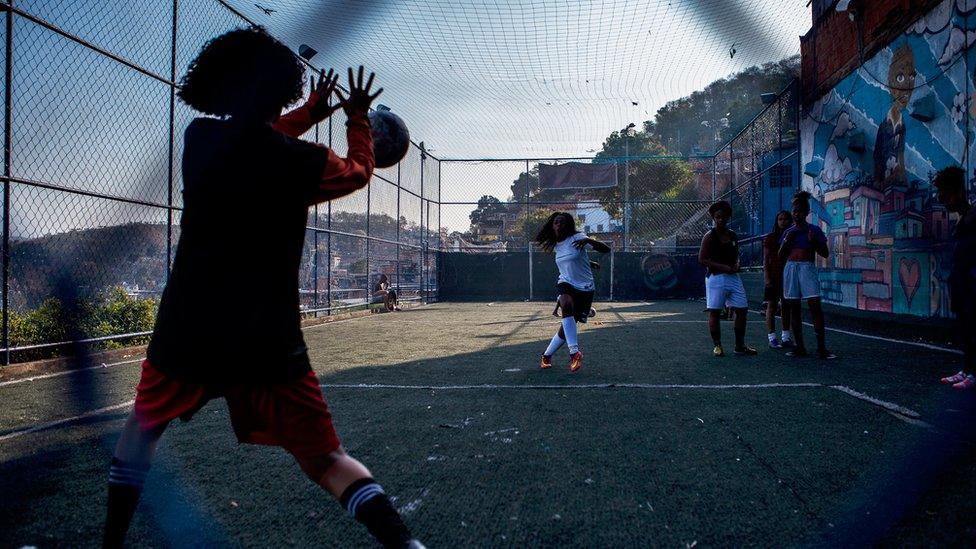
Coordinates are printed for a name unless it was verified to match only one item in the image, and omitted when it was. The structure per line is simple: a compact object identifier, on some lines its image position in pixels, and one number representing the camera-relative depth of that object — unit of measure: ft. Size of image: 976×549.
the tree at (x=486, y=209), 72.59
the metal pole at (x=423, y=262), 65.62
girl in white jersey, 20.74
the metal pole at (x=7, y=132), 19.40
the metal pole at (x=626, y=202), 71.21
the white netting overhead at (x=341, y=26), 5.62
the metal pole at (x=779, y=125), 44.62
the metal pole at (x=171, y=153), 25.82
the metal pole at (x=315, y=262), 39.27
